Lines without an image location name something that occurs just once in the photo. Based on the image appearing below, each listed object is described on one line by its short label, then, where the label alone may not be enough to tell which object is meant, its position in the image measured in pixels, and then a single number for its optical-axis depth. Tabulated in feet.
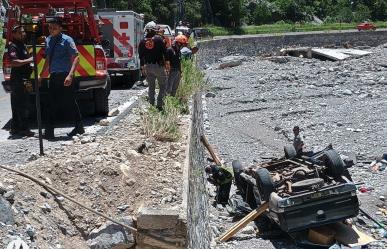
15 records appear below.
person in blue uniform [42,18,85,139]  28.19
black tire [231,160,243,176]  37.24
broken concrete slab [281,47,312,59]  169.27
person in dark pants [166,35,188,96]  38.45
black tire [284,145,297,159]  36.59
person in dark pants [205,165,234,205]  36.09
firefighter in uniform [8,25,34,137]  31.55
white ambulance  61.46
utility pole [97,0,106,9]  94.46
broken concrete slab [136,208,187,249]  15.35
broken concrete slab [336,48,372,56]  151.54
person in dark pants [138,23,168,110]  37.57
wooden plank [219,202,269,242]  30.45
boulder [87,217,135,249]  15.66
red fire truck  36.01
